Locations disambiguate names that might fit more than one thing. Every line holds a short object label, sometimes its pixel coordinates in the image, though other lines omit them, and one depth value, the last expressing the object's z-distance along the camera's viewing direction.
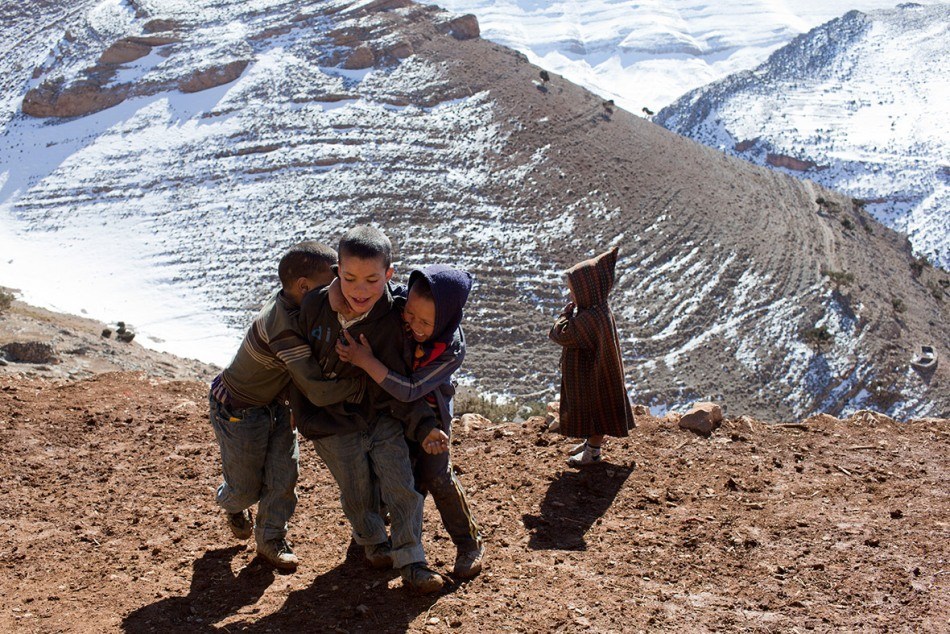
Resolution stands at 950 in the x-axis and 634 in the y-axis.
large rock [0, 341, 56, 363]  9.26
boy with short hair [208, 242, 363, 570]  3.33
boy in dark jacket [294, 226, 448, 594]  3.21
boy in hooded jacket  3.24
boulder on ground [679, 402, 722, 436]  5.70
